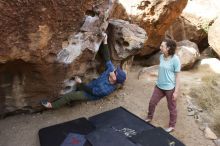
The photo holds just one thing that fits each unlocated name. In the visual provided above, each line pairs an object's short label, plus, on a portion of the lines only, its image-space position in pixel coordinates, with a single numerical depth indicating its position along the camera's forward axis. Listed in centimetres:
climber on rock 282
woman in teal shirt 252
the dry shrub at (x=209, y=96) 313
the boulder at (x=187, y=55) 432
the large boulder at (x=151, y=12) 405
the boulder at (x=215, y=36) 461
